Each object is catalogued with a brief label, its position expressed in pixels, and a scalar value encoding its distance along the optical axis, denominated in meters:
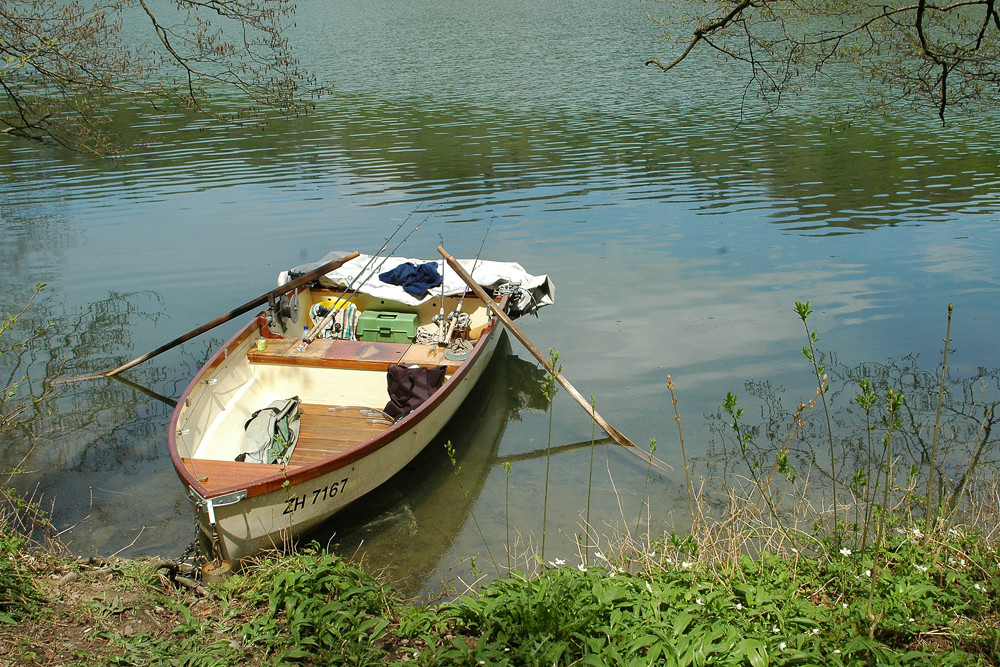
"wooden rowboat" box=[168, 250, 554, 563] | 6.03
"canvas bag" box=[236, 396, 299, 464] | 7.24
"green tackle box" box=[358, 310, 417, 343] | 9.63
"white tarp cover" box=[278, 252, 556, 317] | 10.23
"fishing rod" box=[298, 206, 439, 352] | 9.21
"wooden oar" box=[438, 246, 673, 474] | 8.08
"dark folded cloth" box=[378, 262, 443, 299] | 10.34
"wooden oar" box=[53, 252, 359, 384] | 9.80
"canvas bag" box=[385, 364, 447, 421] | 8.00
